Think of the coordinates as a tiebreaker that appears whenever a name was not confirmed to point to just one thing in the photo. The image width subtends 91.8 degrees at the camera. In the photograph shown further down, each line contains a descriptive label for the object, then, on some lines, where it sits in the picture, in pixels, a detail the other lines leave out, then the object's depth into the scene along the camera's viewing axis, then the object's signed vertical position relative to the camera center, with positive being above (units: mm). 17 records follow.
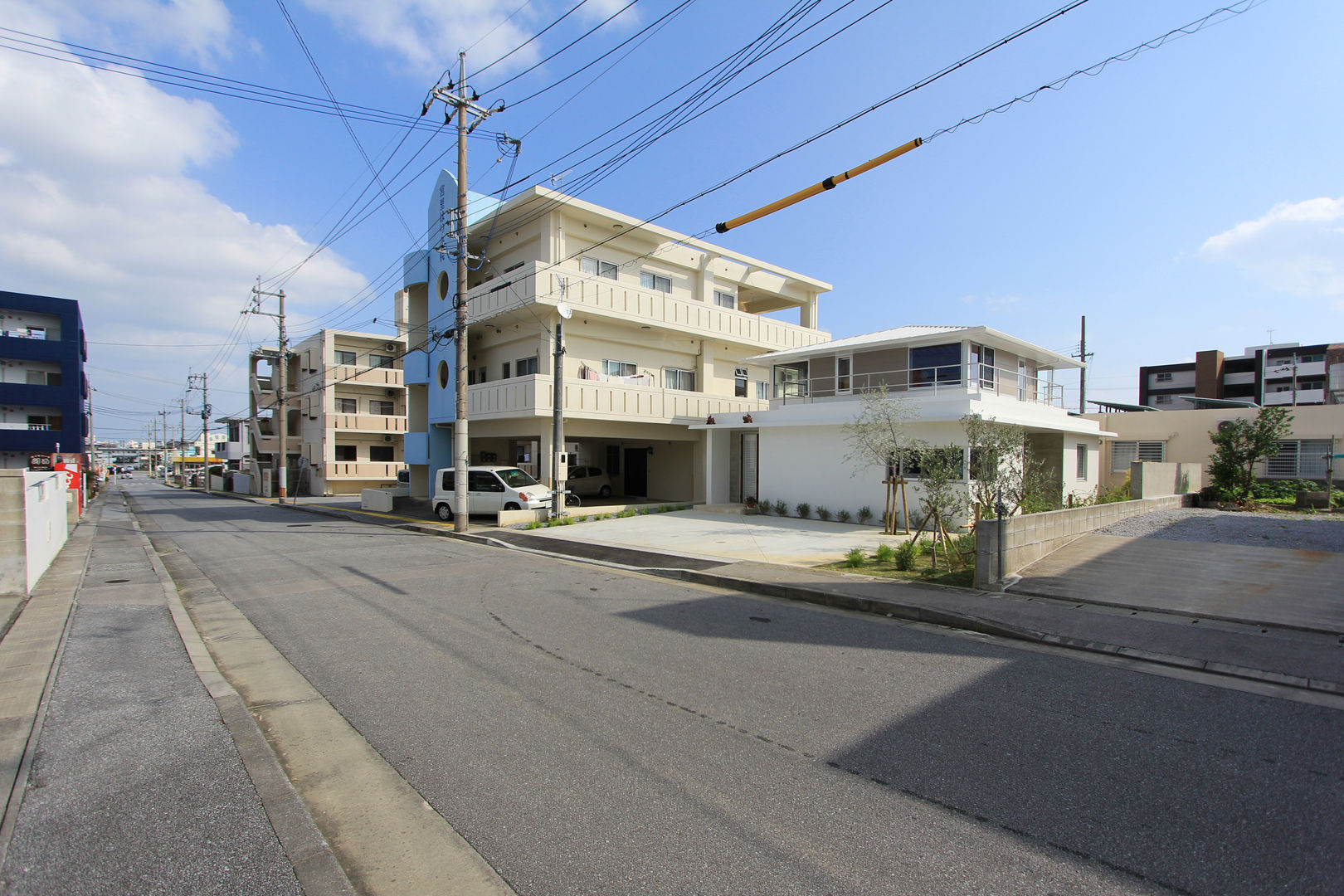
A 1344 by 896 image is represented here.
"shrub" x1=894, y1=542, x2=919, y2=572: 10984 -1964
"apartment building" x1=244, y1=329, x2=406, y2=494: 44219 +1866
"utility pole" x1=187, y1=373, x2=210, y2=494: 63531 +2549
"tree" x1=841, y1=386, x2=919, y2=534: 15336 +233
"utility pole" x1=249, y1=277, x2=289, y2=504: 35281 +3057
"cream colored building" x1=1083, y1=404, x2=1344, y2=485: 27250 +125
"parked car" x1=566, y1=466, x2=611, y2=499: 28969 -1823
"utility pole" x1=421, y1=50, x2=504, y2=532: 18453 +4356
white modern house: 18531 +876
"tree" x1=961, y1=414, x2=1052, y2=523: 10875 -383
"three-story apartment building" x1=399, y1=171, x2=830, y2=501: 22609 +4064
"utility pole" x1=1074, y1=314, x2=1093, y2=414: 34312 +3640
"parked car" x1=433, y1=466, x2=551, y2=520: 20516 -1627
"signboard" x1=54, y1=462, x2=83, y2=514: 25238 -1560
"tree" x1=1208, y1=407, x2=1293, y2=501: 21969 -159
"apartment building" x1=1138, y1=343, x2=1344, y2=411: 54781 +5919
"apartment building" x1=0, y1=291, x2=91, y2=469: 40750 +4076
